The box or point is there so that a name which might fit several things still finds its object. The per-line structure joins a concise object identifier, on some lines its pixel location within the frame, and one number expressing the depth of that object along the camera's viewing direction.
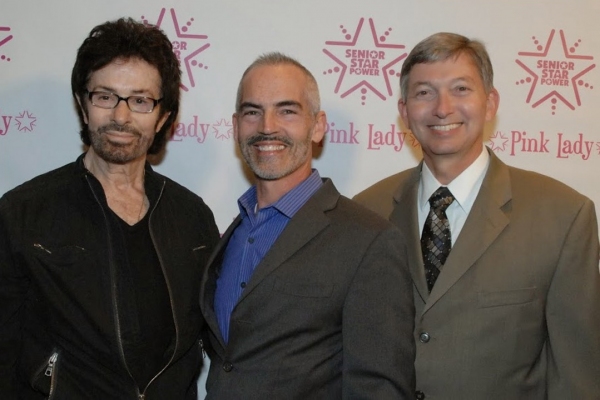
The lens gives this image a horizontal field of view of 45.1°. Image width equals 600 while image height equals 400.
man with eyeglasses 2.10
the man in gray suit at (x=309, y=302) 1.89
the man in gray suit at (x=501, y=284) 2.05
